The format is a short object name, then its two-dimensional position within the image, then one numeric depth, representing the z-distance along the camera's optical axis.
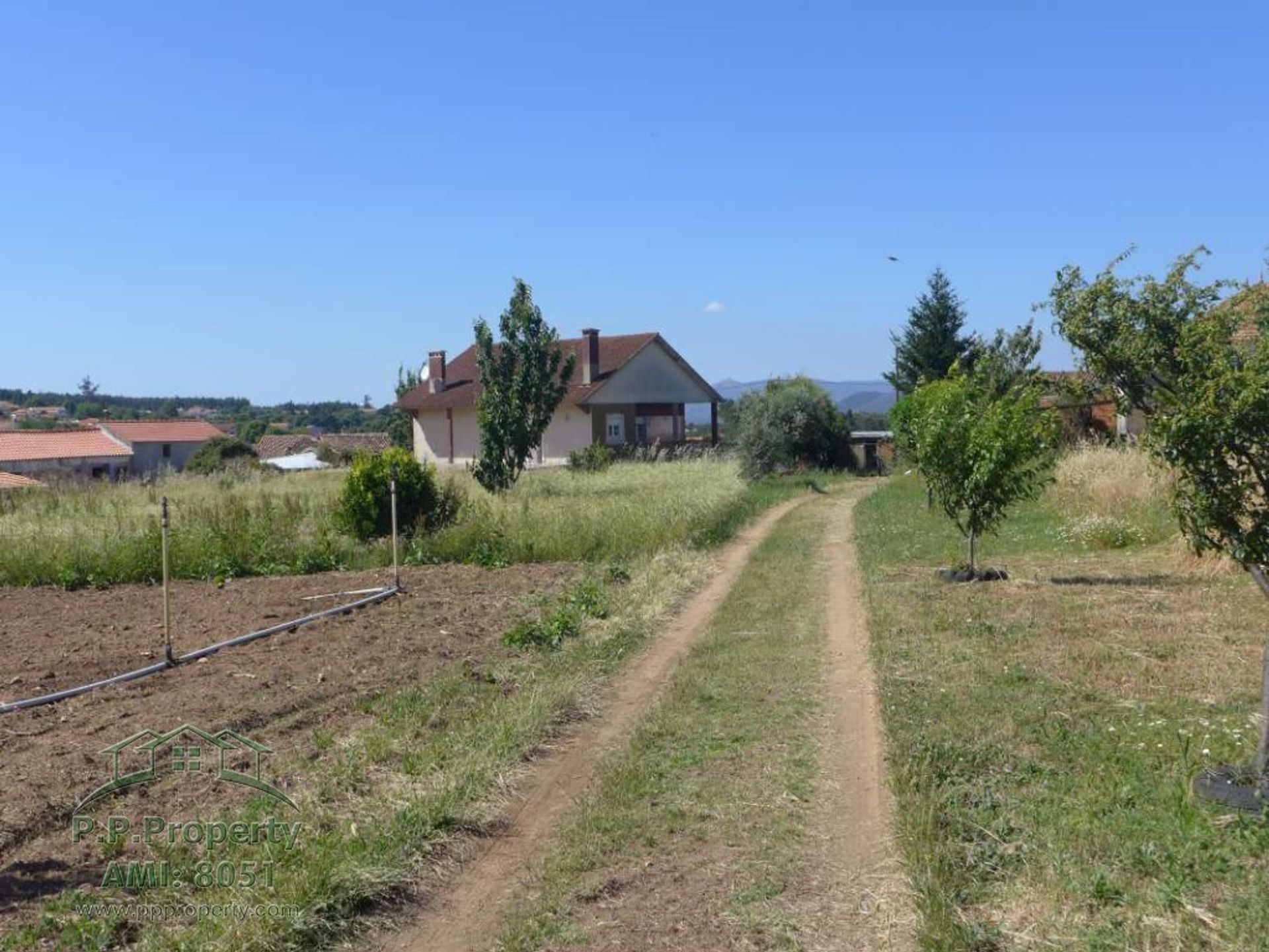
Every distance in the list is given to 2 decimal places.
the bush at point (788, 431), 38.50
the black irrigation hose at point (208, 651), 8.36
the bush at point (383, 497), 18.64
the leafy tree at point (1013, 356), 26.11
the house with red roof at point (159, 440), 70.81
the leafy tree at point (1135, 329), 8.05
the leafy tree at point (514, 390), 27.00
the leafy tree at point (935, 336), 40.53
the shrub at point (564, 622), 10.91
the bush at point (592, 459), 34.66
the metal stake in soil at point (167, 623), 9.72
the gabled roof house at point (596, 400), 44.19
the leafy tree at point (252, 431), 91.50
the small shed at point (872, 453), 45.44
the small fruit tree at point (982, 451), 14.21
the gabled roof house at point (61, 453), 58.81
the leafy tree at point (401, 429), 57.28
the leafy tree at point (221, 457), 52.94
